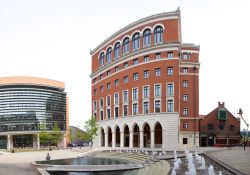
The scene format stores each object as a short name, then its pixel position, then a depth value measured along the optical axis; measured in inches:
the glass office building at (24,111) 4018.2
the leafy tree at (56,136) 3378.7
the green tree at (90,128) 2664.9
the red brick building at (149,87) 2123.5
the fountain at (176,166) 1014.9
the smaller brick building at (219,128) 2496.3
